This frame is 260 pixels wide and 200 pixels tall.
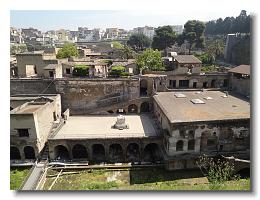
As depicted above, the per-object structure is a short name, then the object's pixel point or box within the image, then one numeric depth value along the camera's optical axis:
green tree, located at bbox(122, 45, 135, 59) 80.56
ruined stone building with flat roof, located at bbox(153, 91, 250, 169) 30.95
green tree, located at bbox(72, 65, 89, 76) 53.41
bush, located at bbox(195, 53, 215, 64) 79.16
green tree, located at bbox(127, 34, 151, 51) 125.88
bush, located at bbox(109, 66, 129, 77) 52.69
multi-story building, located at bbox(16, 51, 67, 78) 53.22
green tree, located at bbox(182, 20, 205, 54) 92.75
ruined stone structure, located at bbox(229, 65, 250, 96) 43.59
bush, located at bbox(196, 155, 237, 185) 29.28
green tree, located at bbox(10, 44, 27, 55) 112.79
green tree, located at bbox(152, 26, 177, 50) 92.44
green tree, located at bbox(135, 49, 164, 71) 55.66
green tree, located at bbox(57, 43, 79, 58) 70.25
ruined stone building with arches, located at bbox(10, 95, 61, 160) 31.80
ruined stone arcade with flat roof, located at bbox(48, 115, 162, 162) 33.66
